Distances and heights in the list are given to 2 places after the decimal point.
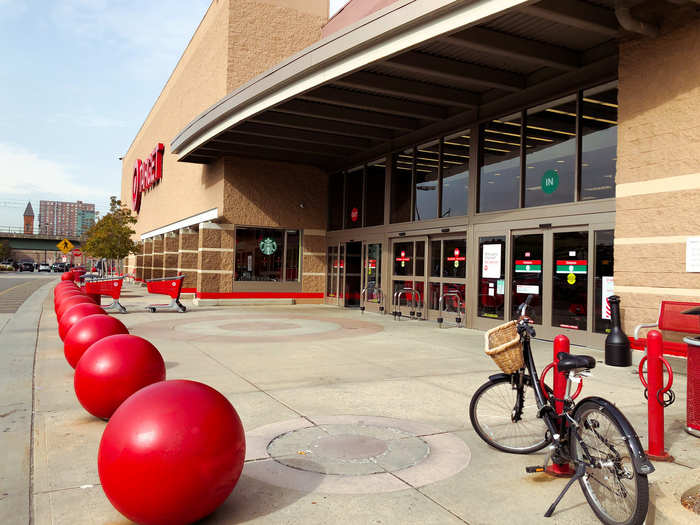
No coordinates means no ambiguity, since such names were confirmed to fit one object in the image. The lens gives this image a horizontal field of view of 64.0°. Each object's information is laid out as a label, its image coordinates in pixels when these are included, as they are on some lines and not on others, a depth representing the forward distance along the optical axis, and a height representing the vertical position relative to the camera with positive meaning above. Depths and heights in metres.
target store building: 9.48 +2.84
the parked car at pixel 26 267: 92.71 -1.59
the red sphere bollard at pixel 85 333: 7.27 -0.98
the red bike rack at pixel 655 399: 4.68 -1.07
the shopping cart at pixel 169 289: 18.33 -0.95
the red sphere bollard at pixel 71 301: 11.00 -0.85
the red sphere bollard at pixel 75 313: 9.03 -0.90
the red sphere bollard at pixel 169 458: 3.24 -1.17
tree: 37.34 +1.34
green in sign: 12.19 +1.92
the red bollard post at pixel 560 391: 4.35 -0.97
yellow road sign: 38.34 +0.85
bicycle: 3.42 -1.23
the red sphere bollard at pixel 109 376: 5.52 -1.16
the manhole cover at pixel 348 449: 4.50 -1.62
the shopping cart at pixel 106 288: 17.27 -0.90
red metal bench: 8.58 -0.81
